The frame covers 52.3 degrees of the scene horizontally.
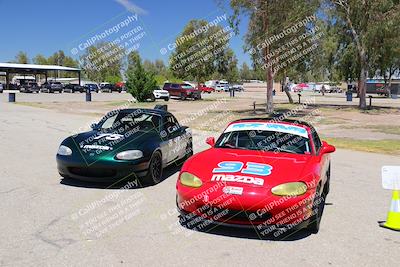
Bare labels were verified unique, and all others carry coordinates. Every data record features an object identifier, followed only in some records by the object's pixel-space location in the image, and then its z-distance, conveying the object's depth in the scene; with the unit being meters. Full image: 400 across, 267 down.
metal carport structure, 69.58
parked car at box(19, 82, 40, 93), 60.78
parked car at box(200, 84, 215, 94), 73.38
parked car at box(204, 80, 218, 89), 86.79
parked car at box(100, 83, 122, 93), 71.75
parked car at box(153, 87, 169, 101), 42.50
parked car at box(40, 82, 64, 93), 62.75
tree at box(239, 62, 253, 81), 181.61
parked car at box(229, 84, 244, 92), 88.35
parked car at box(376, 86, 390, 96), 61.25
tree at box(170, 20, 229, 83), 45.00
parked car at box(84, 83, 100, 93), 70.00
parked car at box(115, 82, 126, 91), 72.62
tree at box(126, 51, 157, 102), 37.41
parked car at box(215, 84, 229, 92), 82.94
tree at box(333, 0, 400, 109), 26.61
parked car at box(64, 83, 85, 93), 66.06
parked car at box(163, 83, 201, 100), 45.09
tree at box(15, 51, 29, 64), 129.62
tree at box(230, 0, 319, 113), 24.11
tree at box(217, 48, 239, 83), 46.56
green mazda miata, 6.68
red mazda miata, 4.60
